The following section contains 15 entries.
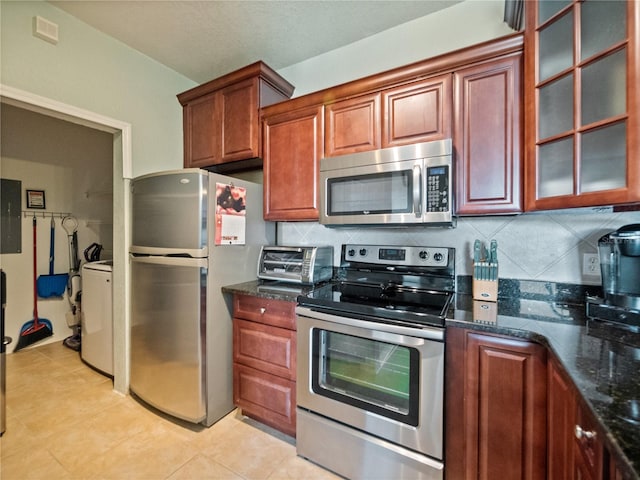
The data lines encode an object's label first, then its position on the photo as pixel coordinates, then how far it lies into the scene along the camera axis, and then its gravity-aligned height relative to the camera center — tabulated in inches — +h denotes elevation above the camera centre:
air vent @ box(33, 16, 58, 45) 66.1 +50.1
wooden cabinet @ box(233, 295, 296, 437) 65.2 -30.0
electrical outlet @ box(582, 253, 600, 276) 55.2 -5.2
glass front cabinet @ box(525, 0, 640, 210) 38.0 +20.9
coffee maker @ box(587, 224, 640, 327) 42.8 -6.6
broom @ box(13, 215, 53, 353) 117.7 -39.0
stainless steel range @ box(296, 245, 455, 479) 48.5 -26.2
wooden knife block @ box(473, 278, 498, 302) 58.6 -11.0
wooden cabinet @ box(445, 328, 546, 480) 41.3 -26.5
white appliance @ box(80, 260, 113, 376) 94.4 -27.1
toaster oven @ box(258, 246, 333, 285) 73.6 -7.1
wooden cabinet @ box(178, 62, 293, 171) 81.8 +38.9
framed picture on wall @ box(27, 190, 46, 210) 122.0 +17.2
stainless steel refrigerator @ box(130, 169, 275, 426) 69.0 -11.2
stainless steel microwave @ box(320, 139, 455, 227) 56.9 +11.5
